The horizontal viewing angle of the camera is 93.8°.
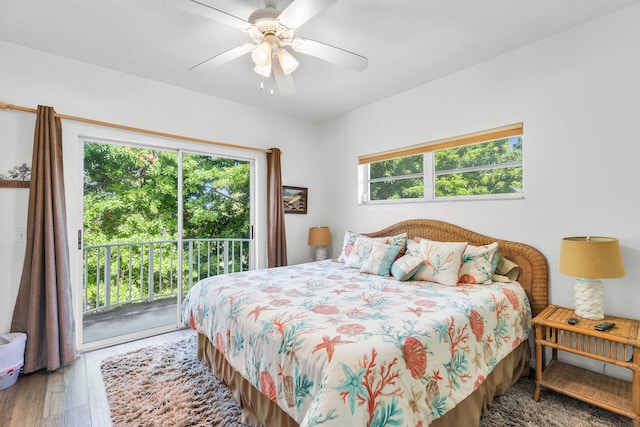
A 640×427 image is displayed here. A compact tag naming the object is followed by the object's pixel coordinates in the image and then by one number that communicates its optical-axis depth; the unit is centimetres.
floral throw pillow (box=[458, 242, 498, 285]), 231
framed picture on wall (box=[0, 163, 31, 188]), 236
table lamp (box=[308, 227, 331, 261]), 393
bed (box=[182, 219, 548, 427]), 118
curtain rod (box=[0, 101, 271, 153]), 235
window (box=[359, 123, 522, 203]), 263
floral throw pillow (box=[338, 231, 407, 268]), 294
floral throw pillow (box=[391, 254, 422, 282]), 247
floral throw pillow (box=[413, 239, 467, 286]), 235
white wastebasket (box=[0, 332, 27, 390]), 204
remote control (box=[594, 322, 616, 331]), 176
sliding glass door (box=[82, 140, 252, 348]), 352
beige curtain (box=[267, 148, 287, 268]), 374
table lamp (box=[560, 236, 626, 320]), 183
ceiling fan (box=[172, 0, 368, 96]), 152
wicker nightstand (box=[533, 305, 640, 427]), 165
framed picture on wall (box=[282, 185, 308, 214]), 404
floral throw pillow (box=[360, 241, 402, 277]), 268
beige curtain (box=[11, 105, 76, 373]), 231
